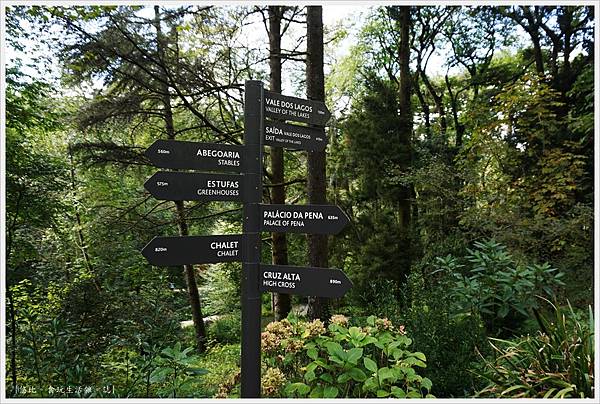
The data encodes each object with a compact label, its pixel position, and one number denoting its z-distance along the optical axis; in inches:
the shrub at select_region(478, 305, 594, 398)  100.5
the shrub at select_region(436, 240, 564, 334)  170.9
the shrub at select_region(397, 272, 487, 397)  140.2
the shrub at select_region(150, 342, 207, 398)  112.4
